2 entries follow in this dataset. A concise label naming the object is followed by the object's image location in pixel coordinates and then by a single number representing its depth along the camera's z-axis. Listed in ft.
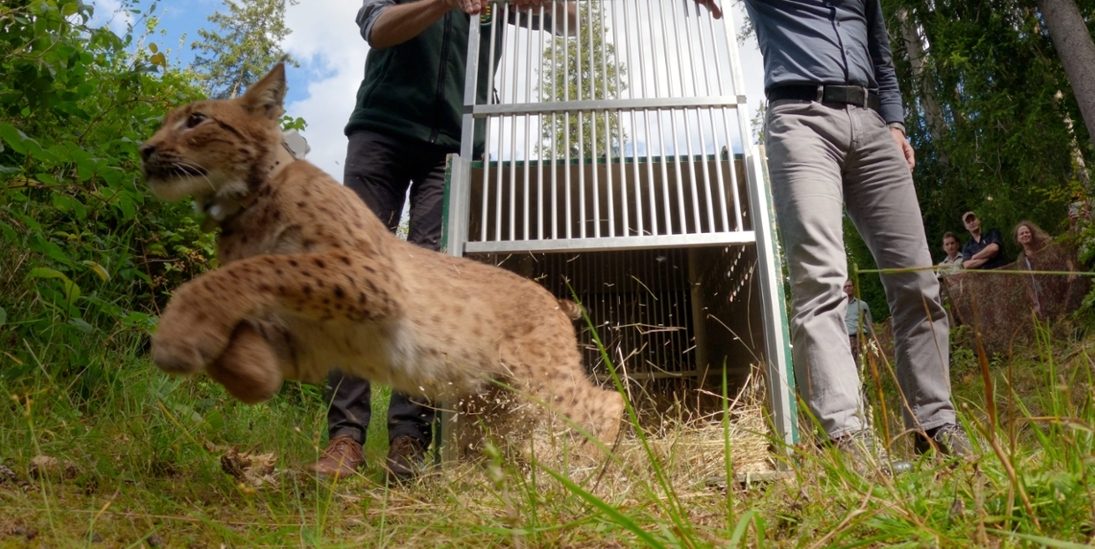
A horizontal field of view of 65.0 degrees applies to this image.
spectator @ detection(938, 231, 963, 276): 38.78
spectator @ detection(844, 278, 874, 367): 32.15
